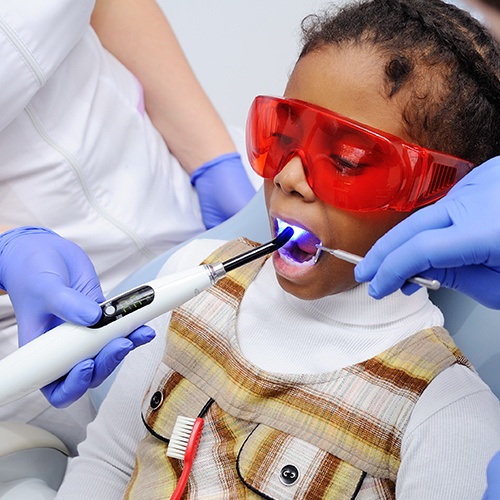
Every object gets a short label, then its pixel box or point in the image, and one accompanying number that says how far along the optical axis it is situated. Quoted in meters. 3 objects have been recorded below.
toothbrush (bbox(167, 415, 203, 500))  1.07
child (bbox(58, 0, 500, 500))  1.00
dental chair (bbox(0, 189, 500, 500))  1.21
